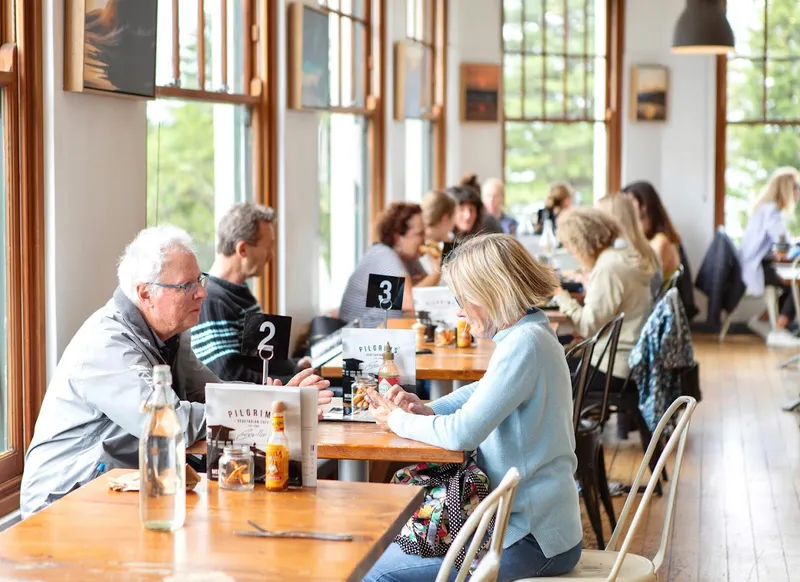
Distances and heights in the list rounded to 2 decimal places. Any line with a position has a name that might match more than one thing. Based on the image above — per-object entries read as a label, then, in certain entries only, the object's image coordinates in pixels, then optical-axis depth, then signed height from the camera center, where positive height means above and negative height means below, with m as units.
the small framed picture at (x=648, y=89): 10.28 +0.93
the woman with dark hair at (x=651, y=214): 7.27 -0.12
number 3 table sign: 3.70 -0.30
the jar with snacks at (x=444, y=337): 4.46 -0.54
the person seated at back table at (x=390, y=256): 5.62 -0.30
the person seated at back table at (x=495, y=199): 8.89 -0.03
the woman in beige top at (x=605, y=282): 5.32 -0.40
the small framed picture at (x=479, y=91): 9.80 +0.88
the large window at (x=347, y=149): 6.40 +0.27
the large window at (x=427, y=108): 8.76 +0.69
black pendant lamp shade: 8.53 +1.21
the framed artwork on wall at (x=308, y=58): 5.46 +0.67
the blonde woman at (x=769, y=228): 9.41 -0.27
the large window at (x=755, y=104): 10.23 +0.80
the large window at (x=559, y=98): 10.12 +0.86
